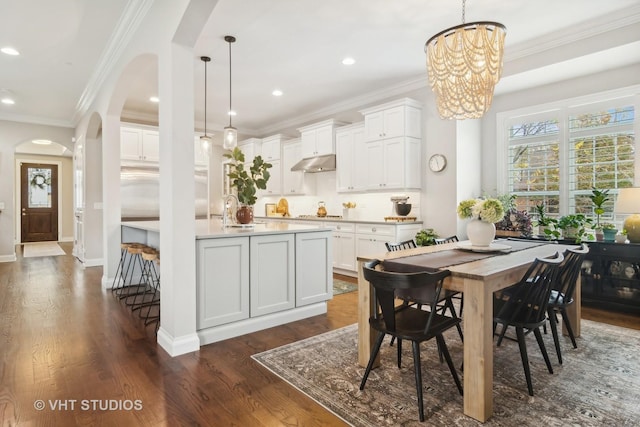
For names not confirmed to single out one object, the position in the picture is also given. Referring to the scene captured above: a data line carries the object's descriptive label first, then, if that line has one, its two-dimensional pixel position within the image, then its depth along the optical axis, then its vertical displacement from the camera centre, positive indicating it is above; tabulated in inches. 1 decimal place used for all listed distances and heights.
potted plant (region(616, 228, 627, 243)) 149.1 -13.9
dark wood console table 143.3 -30.0
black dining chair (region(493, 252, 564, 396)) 85.7 -25.2
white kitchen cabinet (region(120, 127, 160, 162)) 252.8 +43.8
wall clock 197.9 +23.1
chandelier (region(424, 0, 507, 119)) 95.7 +37.7
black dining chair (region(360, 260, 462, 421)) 75.5 -27.5
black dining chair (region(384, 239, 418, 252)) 126.8 -15.0
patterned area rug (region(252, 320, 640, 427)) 76.7 -44.4
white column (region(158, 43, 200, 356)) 109.1 +1.6
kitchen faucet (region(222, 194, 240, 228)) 153.6 -1.4
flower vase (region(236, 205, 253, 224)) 151.6 -3.5
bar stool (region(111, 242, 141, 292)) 192.8 -35.9
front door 418.0 +5.9
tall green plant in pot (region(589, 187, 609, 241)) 156.9 -0.8
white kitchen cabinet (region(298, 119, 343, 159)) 248.7 +47.1
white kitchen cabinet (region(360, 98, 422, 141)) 201.0 +48.2
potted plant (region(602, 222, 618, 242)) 151.2 -12.4
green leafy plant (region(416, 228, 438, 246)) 191.9 -17.3
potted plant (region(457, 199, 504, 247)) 107.1 -4.2
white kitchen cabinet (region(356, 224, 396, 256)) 200.2 -18.3
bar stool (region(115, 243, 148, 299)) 179.0 -38.9
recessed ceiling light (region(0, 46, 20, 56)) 163.6 +71.2
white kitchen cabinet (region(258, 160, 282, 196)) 297.7 +20.7
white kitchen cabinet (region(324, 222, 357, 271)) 219.3 -25.2
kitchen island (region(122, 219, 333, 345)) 119.2 -25.7
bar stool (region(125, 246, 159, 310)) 146.8 -42.4
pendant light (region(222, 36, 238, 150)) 175.2 +32.9
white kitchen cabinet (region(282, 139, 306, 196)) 282.2 +26.3
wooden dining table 76.7 -24.4
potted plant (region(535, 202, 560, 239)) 163.3 -9.5
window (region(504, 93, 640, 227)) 163.2 +23.7
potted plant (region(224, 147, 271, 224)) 145.0 +9.9
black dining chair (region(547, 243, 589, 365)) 99.3 -23.5
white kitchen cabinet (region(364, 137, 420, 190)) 203.2 +23.7
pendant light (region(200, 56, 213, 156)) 189.8 +32.2
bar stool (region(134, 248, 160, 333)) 141.7 -42.7
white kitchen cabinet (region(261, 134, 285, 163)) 296.8 +48.3
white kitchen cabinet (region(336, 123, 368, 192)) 227.9 +29.6
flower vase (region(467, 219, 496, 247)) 112.8 -8.7
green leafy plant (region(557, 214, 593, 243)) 158.2 -10.3
